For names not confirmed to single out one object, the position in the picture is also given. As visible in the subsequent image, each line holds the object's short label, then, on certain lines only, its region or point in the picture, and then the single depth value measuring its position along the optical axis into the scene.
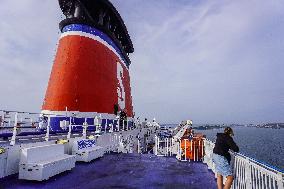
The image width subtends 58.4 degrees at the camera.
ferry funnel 14.12
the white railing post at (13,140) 7.42
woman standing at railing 6.32
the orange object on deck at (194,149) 14.88
